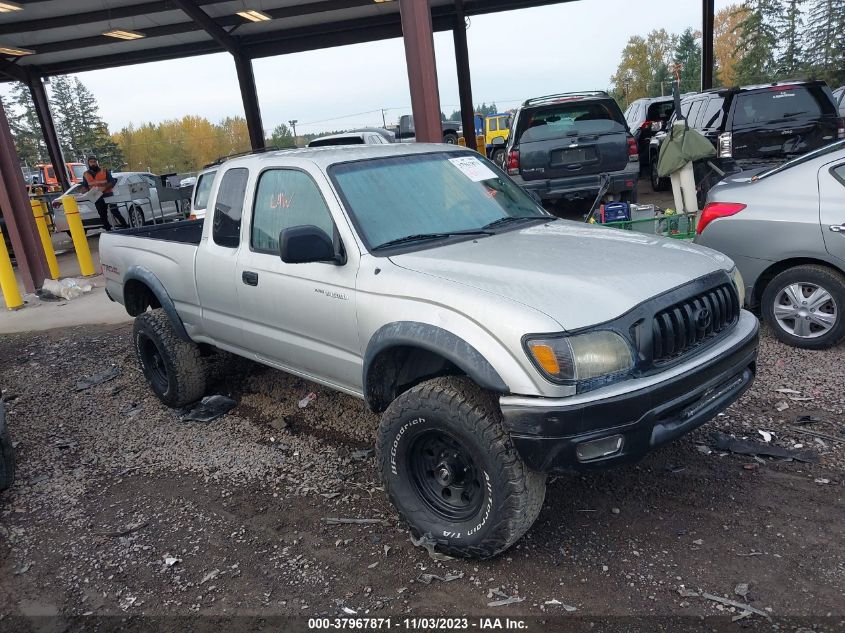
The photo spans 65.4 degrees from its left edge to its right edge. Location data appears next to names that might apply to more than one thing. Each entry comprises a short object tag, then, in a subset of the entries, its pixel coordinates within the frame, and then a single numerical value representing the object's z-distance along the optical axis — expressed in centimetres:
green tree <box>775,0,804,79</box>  5550
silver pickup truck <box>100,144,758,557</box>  266
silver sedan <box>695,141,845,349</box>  489
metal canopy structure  1479
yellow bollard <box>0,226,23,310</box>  963
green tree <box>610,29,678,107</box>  7556
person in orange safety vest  1565
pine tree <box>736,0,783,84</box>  5806
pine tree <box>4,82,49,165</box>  8219
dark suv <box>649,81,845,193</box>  936
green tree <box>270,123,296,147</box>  7795
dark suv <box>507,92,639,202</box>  955
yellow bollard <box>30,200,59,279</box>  1155
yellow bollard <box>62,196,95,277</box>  1118
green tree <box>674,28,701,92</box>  7488
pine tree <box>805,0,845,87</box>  5031
